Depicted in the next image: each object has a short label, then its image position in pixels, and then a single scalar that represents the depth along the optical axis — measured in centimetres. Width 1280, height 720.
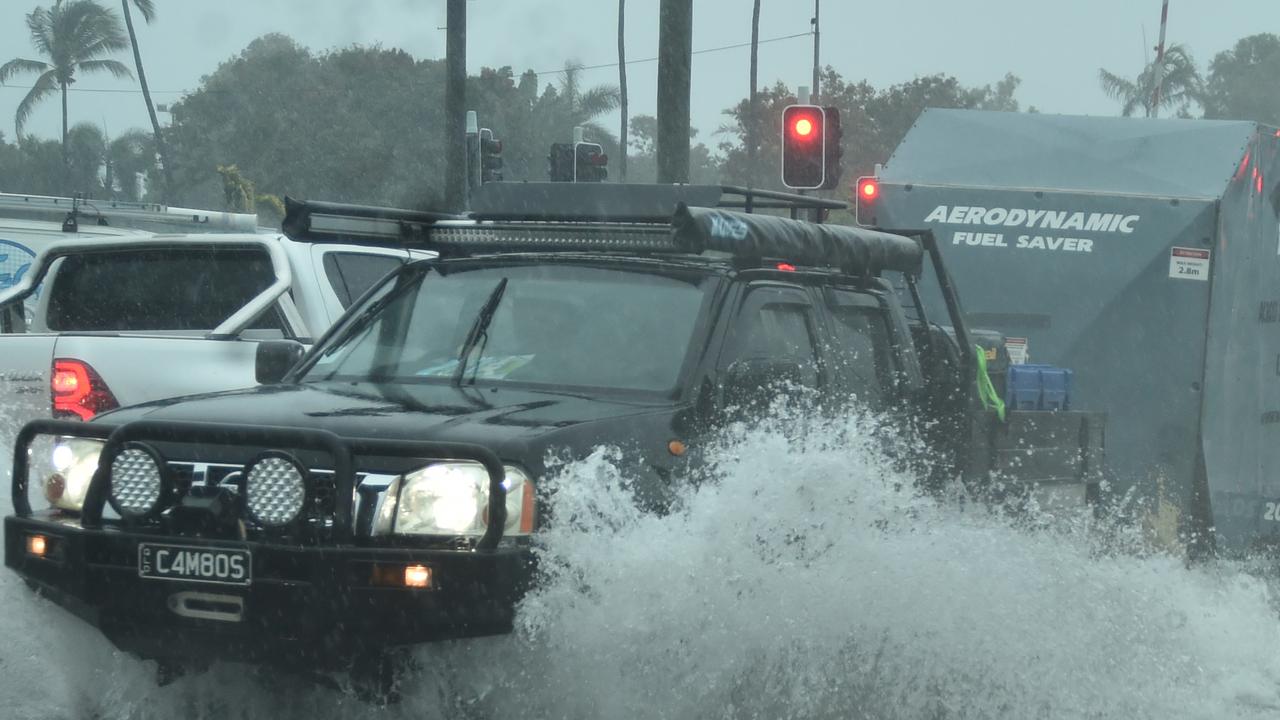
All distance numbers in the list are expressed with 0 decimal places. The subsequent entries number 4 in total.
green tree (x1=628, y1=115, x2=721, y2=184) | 10062
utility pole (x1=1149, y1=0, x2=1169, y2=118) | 3222
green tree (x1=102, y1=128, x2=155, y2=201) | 7200
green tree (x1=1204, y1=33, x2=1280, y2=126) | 9175
